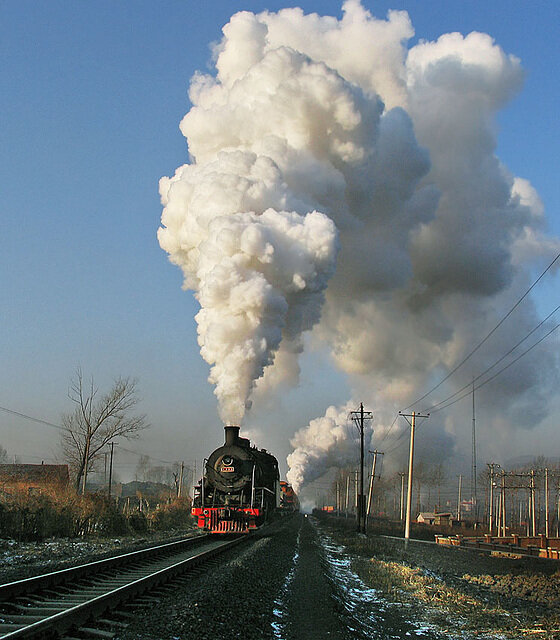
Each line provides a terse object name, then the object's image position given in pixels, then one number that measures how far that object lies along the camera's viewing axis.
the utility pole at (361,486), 43.59
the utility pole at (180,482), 63.46
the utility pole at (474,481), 64.31
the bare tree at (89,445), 45.66
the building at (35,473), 49.93
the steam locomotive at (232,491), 25.98
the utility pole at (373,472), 65.71
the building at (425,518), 86.93
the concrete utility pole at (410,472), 37.17
